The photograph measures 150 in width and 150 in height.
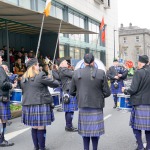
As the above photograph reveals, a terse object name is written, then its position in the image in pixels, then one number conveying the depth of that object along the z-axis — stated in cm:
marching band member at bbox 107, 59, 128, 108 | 1054
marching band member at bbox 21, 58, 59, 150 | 510
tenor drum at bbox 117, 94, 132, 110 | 551
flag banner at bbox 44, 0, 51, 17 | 1028
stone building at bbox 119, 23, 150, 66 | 7500
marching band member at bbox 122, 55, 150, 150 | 500
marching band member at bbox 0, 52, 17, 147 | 561
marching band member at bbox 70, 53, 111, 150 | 470
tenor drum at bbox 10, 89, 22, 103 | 609
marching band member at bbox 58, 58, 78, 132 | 669
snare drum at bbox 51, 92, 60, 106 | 611
